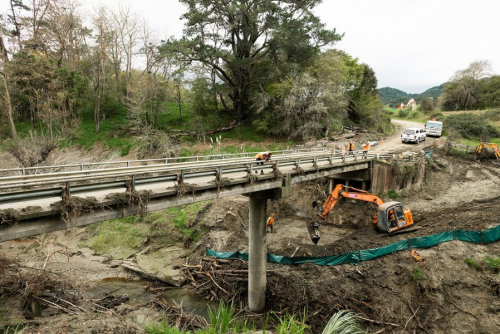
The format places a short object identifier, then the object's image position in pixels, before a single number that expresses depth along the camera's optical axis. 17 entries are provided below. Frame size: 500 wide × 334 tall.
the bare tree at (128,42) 32.53
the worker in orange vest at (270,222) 19.30
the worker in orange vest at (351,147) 20.42
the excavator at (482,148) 27.84
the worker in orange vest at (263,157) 13.09
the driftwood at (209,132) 33.53
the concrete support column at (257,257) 13.26
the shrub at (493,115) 41.72
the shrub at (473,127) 35.77
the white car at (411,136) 30.95
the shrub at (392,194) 21.65
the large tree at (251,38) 28.02
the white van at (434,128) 34.78
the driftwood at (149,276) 15.46
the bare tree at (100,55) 30.44
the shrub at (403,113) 66.03
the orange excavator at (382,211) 16.41
